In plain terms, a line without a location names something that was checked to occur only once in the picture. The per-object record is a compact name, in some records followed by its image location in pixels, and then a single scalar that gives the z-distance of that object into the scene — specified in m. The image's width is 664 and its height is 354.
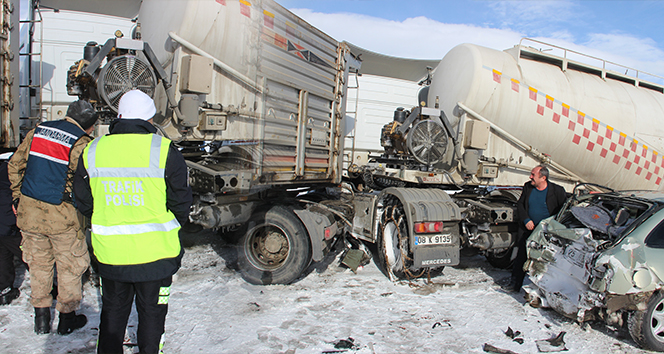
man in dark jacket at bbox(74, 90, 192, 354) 2.15
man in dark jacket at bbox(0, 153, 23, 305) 3.57
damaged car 3.29
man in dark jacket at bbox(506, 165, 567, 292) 4.65
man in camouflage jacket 3.08
